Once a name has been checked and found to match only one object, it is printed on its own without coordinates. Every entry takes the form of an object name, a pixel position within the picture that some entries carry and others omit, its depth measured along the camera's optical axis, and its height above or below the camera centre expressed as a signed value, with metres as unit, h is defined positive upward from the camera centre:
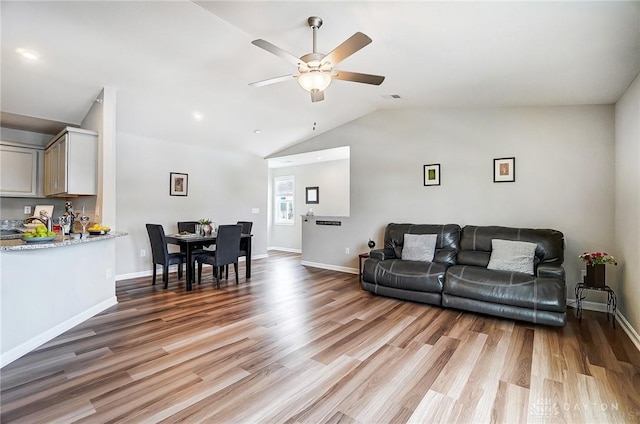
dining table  4.62 -0.52
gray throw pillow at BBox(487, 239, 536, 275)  3.64 -0.55
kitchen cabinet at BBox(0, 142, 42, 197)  4.60 +0.58
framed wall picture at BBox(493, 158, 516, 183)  4.32 +0.58
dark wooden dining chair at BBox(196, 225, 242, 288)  4.67 -0.64
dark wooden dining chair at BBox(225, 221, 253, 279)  5.32 -0.66
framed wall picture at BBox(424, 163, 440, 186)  4.95 +0.58
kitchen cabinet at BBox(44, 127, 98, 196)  3.85 +0.59
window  9.01 +0.31
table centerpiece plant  5.05 -0.30
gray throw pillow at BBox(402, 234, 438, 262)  4.39 -0.53
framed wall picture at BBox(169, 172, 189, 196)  5.79 +0.48
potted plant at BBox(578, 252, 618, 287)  3.34 -0.61
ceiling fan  2.27 +1.17
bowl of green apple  2.74 -0.25
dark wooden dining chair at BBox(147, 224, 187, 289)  4.60 -0.68
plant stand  3.32 -1.03
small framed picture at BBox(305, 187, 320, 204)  8.40 +0.40
